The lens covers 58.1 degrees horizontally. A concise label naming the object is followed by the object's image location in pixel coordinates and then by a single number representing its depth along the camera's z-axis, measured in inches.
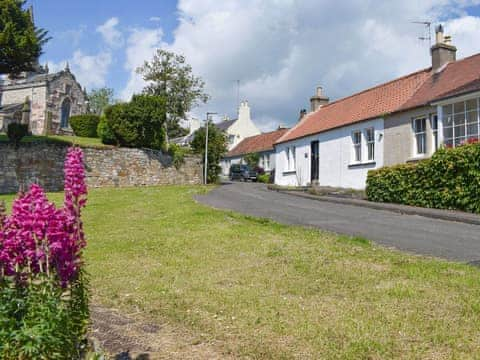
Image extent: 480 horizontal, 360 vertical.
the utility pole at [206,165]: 1131.4
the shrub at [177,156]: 1106.7
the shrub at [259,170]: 1723.9
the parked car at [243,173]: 1665.8
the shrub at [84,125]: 1560.0
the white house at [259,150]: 1827.0
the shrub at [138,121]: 1040.2
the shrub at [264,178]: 1559.3
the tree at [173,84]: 1557.6
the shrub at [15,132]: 898.1
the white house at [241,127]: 2316.7
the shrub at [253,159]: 1859.0
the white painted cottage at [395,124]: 654.5
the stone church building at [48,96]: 2032.5
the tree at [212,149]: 1161.4
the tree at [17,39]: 920.3
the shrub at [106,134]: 1122.8
